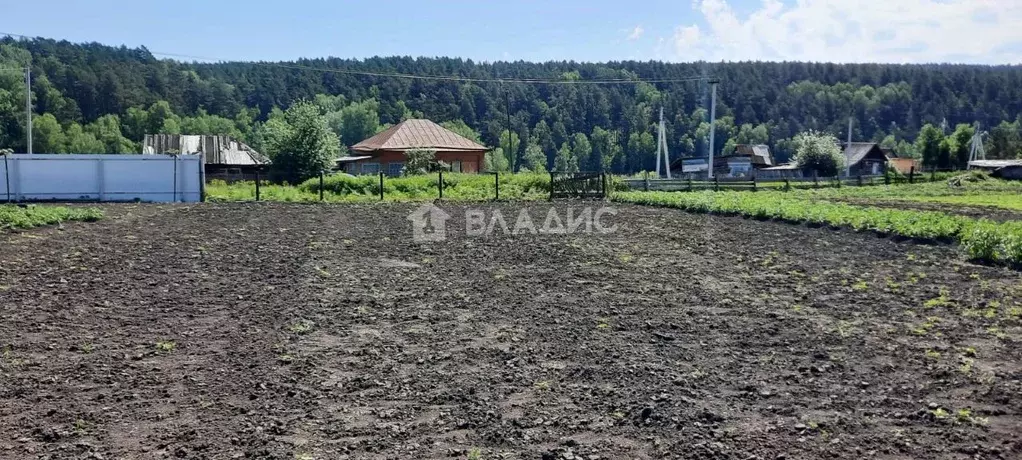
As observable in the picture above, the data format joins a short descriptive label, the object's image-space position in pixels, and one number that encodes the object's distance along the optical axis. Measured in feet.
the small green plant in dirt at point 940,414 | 15.22
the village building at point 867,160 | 213.25
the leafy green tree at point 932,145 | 217.36
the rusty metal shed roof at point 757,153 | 241.18
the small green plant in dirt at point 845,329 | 22.49
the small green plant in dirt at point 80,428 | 14.00
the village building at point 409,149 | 154.71
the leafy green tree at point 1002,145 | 249.12
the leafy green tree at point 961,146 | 215.92
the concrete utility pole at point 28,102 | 100.22
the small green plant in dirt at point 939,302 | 26.63
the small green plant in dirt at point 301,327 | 22.50
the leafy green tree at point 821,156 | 181.47
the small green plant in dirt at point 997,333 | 22.20
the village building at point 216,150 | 133.28
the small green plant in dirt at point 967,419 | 14.97
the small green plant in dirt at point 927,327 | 22.67
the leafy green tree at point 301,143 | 105.50
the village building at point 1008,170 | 161.68
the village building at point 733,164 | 219.20
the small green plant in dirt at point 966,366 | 18.40
